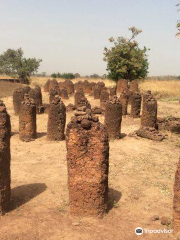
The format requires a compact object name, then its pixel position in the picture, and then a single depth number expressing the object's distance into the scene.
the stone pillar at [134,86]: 27.98
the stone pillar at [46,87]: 32.12
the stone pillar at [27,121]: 13.04
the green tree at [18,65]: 46.81
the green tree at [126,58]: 31.61
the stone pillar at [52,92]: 20.52
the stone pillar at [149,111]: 14.20
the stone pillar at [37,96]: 20.02
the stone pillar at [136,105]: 17.77
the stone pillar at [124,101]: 19.23
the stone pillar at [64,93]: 26.31
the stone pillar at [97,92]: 26.28
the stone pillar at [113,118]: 12.88
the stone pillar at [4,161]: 6.09
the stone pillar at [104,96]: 22.09
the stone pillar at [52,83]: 29.48
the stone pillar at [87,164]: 5.94
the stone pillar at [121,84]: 29.14
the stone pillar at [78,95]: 20.97
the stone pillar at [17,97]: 19.53
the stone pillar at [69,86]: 29.81
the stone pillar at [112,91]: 24.56
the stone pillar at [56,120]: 12.73
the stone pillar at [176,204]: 5.26
